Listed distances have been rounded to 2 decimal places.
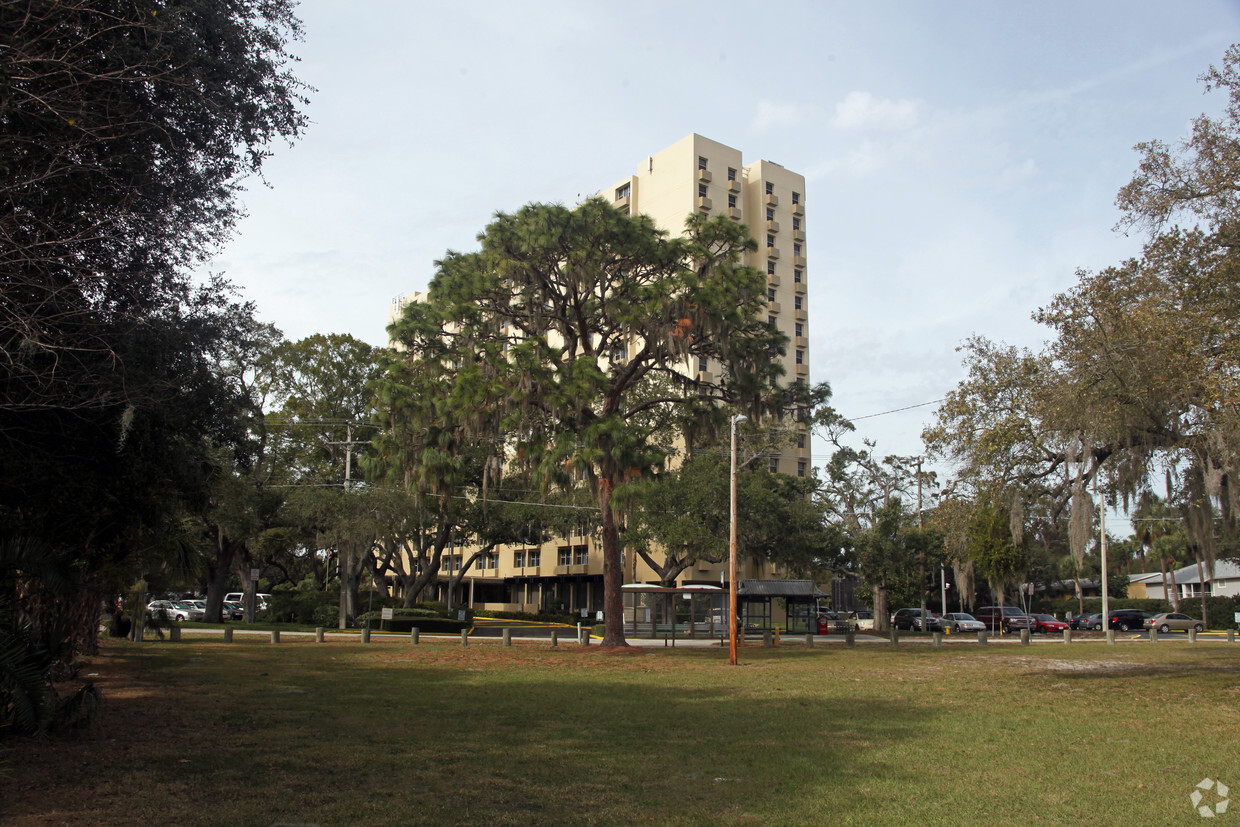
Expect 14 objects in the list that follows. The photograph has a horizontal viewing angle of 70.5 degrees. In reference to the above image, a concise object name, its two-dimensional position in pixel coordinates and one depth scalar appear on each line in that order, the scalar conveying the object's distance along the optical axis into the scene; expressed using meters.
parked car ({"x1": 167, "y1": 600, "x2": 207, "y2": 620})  49.35
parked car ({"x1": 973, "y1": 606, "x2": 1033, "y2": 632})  55.12
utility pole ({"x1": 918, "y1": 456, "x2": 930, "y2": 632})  49.33
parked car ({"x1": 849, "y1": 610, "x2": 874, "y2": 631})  58.34
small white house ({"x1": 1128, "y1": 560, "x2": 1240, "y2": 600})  72.94
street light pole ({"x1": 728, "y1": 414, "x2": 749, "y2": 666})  23.00
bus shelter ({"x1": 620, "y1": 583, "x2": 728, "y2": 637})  35.72
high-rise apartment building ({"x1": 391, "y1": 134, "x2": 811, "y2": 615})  64.31
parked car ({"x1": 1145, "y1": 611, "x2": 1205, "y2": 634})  52.72
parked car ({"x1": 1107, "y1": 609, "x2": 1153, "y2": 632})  56.33
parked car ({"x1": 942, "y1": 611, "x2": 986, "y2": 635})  52.03
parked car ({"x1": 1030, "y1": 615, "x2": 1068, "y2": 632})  54.97
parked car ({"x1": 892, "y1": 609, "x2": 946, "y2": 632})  54.16
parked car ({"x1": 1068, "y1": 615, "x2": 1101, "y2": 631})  58.81
